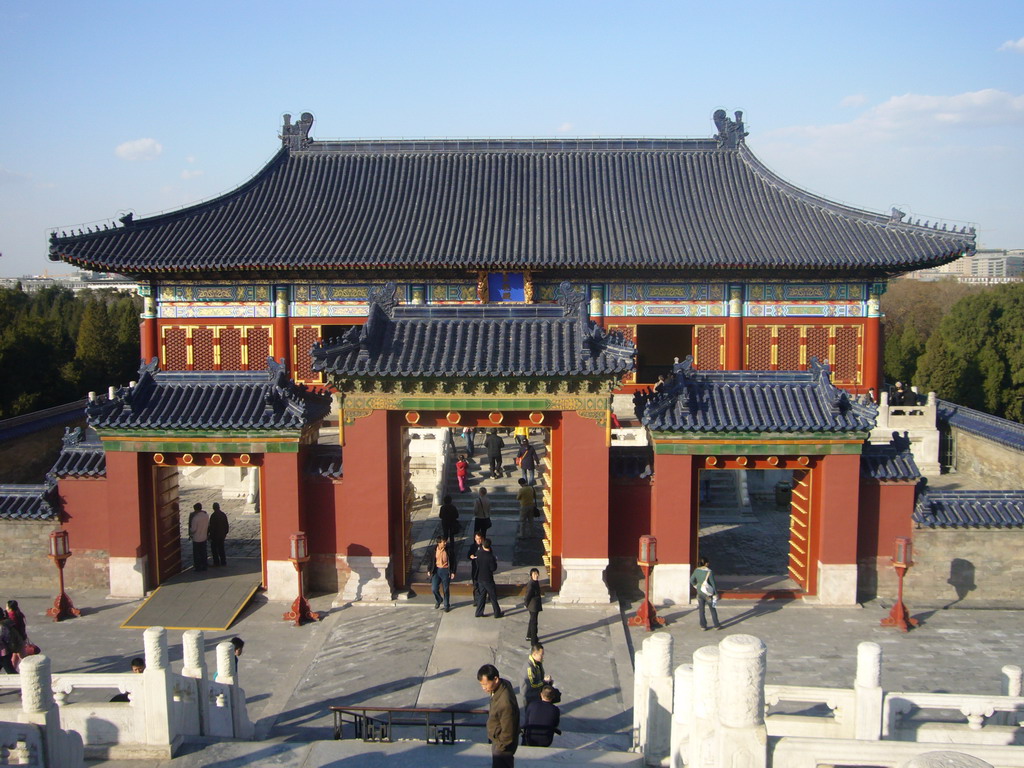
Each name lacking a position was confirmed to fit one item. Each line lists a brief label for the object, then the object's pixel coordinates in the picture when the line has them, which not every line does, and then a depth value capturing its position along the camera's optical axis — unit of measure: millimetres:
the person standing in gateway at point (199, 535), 15969
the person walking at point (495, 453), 22922
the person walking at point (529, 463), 22359
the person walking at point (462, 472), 21984
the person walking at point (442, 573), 13828
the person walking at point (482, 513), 16609
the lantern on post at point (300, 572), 13734
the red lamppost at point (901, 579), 13594
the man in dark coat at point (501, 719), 7852
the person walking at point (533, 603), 12656
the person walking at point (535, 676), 9734
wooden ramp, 13859
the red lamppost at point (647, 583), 13517
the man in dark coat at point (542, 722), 9008
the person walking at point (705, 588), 13367
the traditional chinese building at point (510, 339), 14359
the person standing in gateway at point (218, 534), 16109
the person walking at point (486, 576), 13500
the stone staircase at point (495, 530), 15609
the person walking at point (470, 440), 24391
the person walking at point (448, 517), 16672
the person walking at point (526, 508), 18344
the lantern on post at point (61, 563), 14102
